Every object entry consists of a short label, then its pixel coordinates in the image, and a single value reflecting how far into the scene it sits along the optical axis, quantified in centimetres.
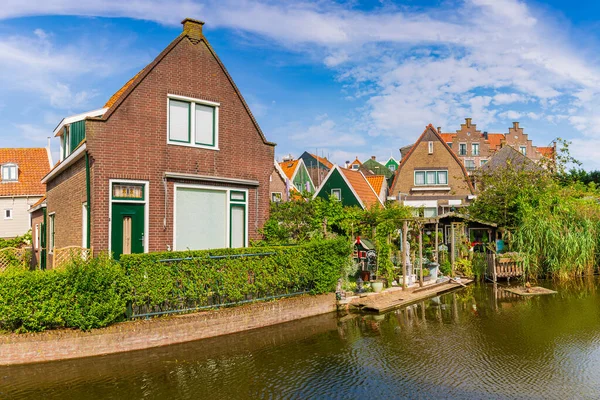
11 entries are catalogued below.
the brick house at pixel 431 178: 3925
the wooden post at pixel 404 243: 1742
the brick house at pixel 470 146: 5862
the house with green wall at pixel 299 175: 4616
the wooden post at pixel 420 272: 1821
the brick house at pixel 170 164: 1251
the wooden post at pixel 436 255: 2146
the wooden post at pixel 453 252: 2286
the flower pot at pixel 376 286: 1638
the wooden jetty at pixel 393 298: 1446
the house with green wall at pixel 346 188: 3516
